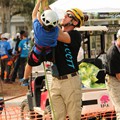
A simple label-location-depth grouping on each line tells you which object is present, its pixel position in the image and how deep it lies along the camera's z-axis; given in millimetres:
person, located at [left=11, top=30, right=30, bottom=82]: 21778
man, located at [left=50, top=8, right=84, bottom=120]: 7215
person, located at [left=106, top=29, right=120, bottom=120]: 8533
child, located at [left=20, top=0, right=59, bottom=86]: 6601
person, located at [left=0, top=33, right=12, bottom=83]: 21972
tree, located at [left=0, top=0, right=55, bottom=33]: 42048
